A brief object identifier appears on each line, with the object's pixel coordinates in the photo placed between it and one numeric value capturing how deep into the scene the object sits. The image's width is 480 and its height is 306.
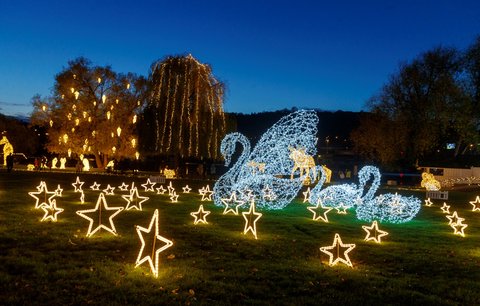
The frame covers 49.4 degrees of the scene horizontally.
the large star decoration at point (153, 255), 8.57
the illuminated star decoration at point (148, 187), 26.38
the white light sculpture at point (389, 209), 17.38
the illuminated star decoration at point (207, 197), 21.84
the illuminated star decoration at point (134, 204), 18.10
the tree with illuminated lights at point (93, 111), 46.44
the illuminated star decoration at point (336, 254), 9.96
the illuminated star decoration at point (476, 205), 22.64
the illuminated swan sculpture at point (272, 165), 19.36
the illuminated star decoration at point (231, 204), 17.65
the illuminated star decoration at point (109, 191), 22.76
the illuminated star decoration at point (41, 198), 15.97
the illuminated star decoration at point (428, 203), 24.52
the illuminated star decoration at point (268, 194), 19.48
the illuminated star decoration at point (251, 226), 13.00
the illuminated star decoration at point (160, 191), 24.83
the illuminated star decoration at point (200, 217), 15.02
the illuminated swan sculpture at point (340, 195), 19.37
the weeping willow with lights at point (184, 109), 37.62
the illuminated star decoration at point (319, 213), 17.19
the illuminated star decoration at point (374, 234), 13.14
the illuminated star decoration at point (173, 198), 21.20
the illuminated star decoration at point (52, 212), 14.13
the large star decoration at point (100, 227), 11.81
